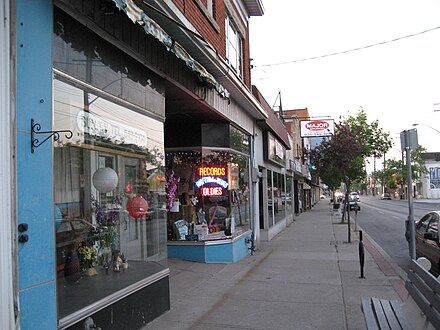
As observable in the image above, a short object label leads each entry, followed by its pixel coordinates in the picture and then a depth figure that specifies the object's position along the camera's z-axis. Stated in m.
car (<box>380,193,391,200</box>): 88.69
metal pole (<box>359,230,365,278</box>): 8.50
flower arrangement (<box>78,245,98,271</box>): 5.09
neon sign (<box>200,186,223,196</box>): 11.05
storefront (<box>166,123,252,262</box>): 10.55
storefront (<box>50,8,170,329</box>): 4.45
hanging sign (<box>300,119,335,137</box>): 31.00
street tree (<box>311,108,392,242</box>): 19.83
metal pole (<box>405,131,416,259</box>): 8.16
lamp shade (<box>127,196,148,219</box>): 6.21
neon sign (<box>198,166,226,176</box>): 10.98
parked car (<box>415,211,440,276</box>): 8.13
